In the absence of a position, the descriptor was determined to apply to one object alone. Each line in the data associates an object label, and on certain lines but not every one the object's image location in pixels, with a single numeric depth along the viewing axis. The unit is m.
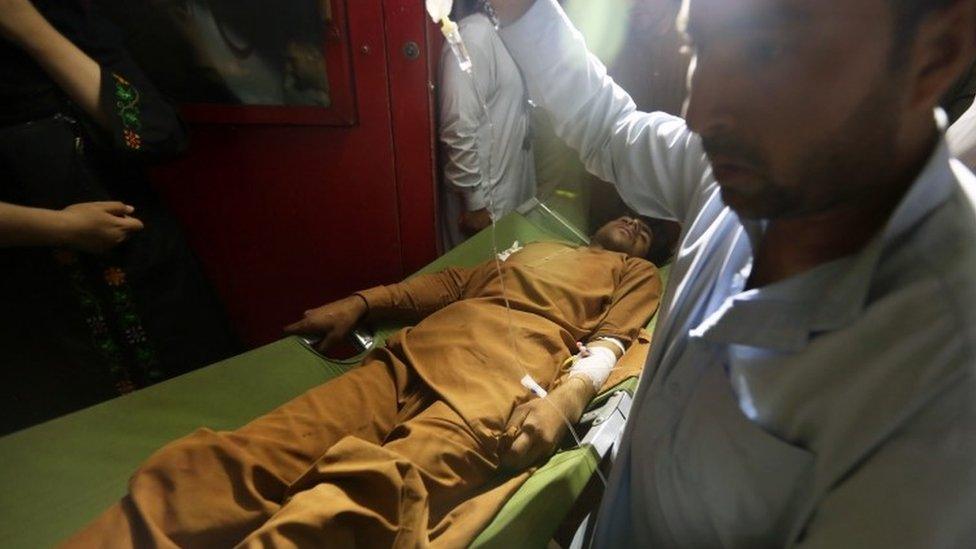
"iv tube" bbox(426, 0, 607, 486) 1.07
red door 1.50
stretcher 0.93
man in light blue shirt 0.45
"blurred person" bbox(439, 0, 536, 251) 1.51
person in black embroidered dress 0.97
